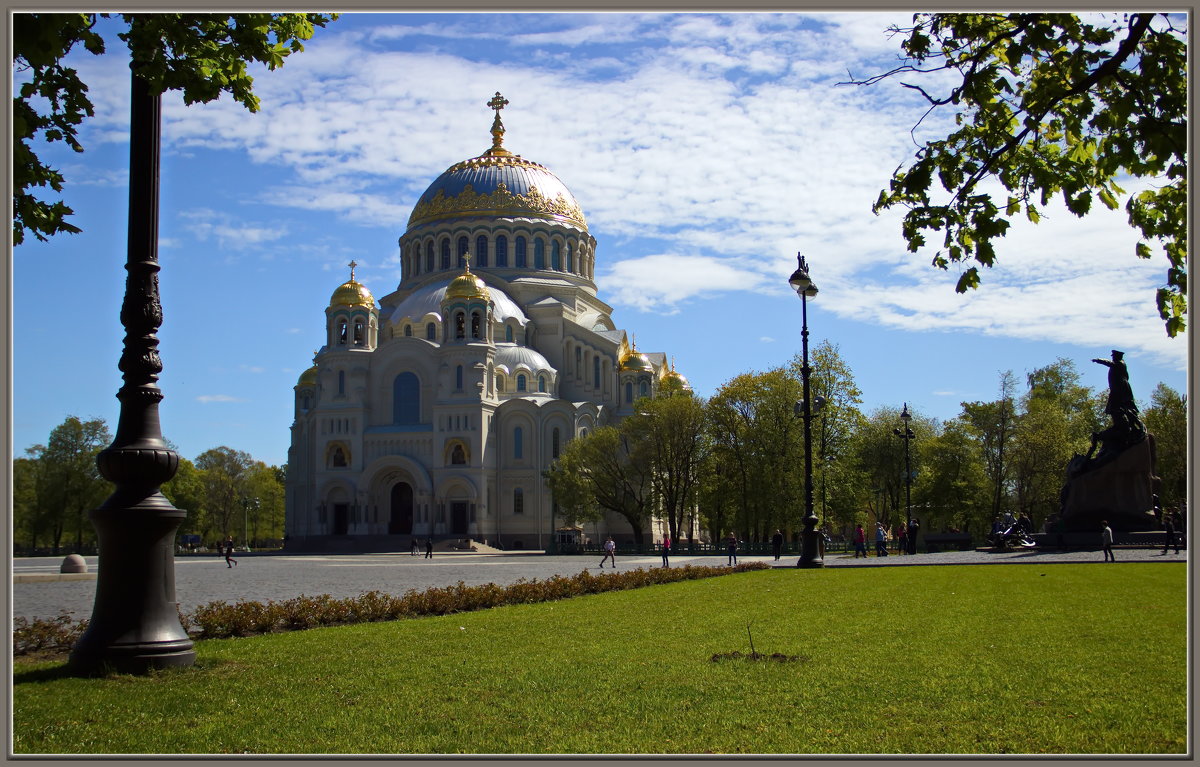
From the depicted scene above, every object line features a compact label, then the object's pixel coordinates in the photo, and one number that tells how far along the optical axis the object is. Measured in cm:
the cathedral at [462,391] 6241
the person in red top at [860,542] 3666
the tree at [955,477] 6109
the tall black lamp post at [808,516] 2803
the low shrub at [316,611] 1134
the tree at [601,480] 5434
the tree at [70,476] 6769
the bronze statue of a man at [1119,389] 3130
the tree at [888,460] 6372
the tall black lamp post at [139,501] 919
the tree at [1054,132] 780
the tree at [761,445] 4825
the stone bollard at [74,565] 3061
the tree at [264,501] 8981
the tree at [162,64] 842
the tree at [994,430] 5797
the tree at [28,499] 6638
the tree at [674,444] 5122
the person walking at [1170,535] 2721
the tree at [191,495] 7425
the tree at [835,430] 4866
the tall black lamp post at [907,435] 4131
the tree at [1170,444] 4749
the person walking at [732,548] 3572
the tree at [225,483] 8638
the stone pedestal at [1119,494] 3088
